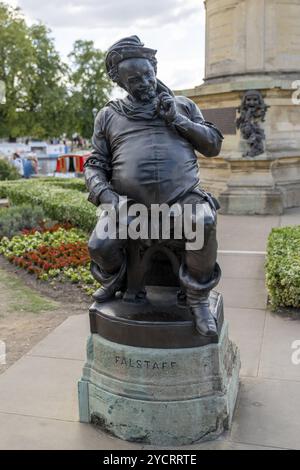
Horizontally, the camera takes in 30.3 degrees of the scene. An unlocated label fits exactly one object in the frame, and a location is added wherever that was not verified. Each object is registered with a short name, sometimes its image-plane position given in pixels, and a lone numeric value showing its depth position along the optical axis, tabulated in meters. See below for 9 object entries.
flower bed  8.16
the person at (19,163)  27.86
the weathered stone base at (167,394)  3.59
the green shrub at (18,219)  10.99
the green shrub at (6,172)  21.47
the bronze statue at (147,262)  3.60
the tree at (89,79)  53.06
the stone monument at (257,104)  12.72
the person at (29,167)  28.77
